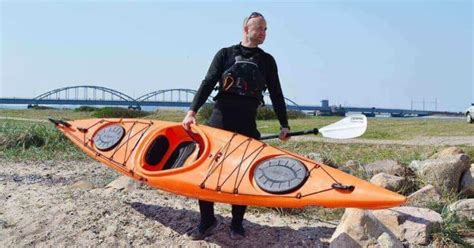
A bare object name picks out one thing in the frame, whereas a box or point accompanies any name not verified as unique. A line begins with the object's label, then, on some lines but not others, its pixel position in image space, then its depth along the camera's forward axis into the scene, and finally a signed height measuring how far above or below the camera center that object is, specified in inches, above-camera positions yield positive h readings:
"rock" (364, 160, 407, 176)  218.1 -26.6
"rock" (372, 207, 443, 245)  149.4 -34.0
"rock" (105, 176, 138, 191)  209.9 -31.9
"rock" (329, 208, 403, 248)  136.5 -34.1
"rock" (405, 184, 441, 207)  182.5 -32.2
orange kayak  131.7 -18.3
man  150.7 +5.2
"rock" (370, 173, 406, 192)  195.6 -28.4
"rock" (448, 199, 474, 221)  165.2 -32.8
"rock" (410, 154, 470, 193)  198.7 -25.3
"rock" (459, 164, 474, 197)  200.4 -29.8
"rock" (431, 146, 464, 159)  241.7 -21.4
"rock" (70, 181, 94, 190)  214.1 -32.7
